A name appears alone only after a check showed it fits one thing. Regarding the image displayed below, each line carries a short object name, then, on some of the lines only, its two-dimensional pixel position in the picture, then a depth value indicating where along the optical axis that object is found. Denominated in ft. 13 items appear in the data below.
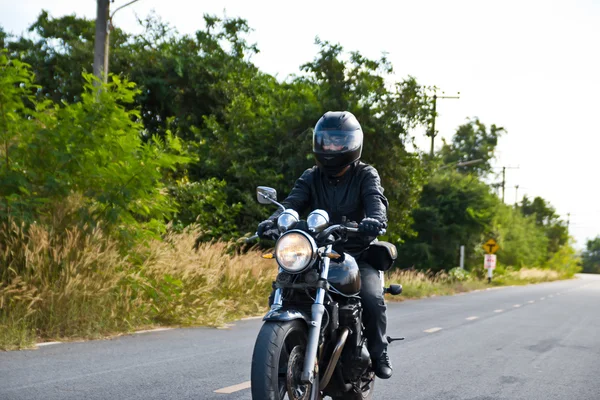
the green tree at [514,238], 165.16
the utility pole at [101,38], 44.39
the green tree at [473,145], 237.25
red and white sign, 136.70
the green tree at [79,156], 34.19
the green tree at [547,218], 300.81
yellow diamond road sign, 137.39
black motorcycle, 14.24
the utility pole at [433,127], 71.99
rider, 17.44
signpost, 136.87
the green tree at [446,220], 121.70
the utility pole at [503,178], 239.34
